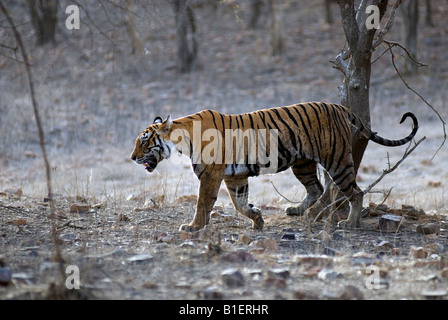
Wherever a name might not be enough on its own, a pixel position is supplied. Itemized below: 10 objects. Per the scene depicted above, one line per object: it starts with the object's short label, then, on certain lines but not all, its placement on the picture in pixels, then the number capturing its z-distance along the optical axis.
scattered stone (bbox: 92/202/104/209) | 15.97
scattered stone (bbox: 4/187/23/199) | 17.60
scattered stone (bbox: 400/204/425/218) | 15.52
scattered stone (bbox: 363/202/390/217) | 15.69
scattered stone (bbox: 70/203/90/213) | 15.35
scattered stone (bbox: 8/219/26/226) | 13.66
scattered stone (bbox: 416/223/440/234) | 13.84
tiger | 13.67
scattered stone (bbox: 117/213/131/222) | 14.62
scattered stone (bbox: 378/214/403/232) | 13.98
